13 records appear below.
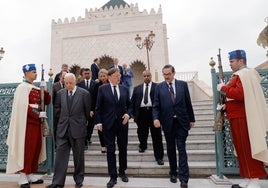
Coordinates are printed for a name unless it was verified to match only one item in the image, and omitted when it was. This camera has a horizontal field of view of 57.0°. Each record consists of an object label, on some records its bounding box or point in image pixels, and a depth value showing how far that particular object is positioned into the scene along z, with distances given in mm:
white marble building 18438
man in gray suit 3383
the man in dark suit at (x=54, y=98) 3953
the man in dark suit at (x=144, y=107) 4484
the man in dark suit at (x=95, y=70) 6598
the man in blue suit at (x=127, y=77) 7868
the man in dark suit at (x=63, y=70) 5355
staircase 3934
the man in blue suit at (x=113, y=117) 3531
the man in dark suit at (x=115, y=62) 7099
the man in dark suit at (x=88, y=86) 4855
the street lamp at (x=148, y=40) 13064
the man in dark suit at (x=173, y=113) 3383
